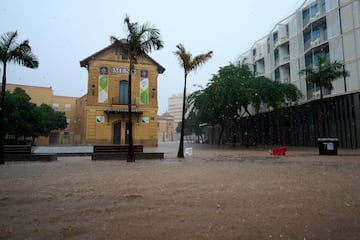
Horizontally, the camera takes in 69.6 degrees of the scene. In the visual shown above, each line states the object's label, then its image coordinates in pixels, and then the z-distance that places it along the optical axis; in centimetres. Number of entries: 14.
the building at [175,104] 16915
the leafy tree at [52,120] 4455
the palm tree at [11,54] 1218
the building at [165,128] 10961
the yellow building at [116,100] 3005
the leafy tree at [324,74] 2017
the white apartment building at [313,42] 2423
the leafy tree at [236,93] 2500
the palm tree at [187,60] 1548
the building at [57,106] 5169
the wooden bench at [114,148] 1420
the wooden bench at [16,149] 1366
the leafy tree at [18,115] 3161
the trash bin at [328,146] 1619
